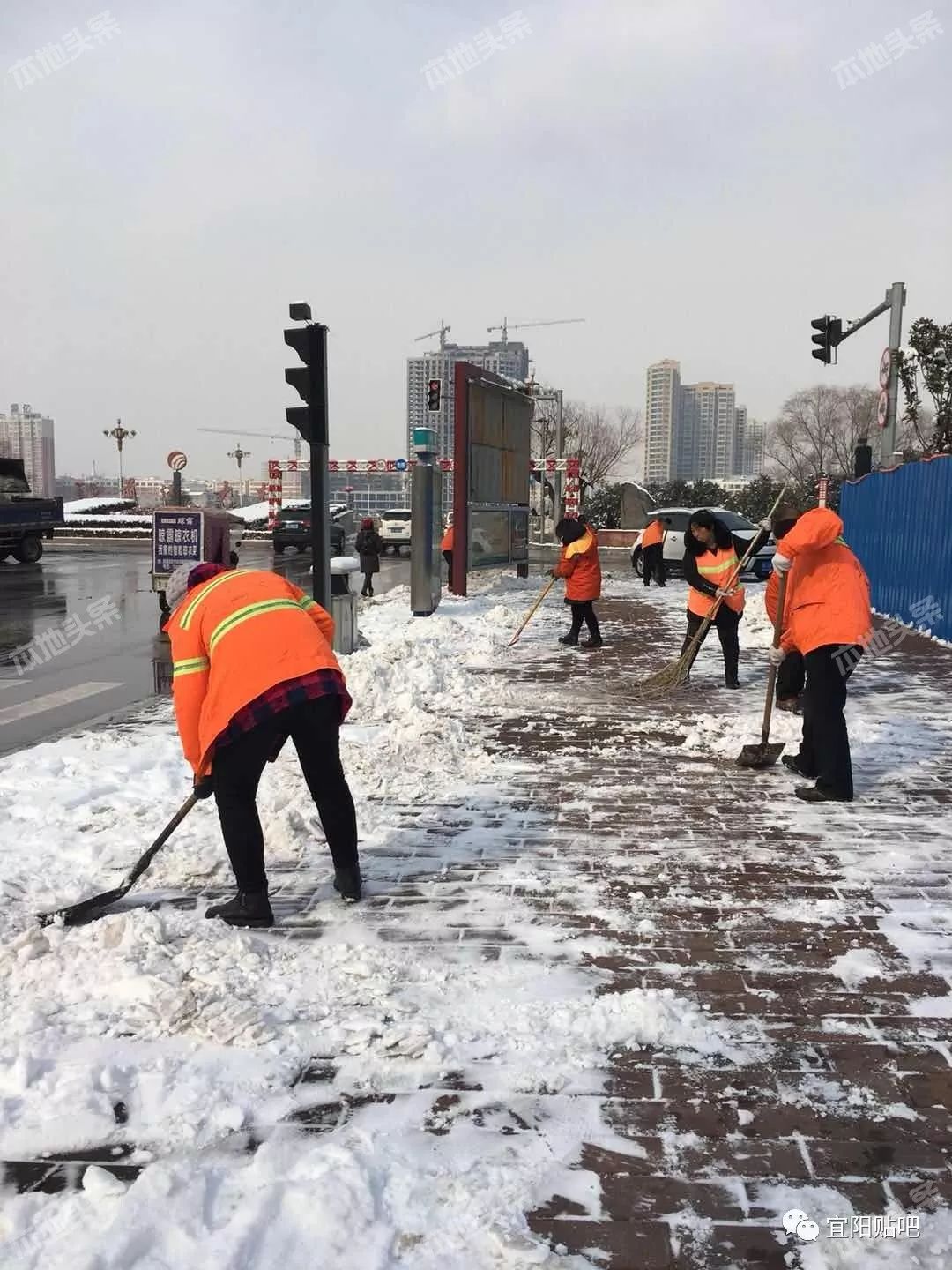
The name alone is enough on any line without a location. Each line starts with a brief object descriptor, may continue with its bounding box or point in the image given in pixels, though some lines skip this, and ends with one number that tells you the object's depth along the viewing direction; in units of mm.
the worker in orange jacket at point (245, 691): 3762
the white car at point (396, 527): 33750
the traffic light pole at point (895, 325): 15070
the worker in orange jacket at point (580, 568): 10930
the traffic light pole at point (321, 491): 8008
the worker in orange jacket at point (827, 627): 5516
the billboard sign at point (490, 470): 14883
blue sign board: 14477
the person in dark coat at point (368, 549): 18312
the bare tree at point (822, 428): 47000
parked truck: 24484
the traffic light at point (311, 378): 7949
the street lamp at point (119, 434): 50406
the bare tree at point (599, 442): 55469
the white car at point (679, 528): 20650
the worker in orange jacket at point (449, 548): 16406
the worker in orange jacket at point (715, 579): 8539
